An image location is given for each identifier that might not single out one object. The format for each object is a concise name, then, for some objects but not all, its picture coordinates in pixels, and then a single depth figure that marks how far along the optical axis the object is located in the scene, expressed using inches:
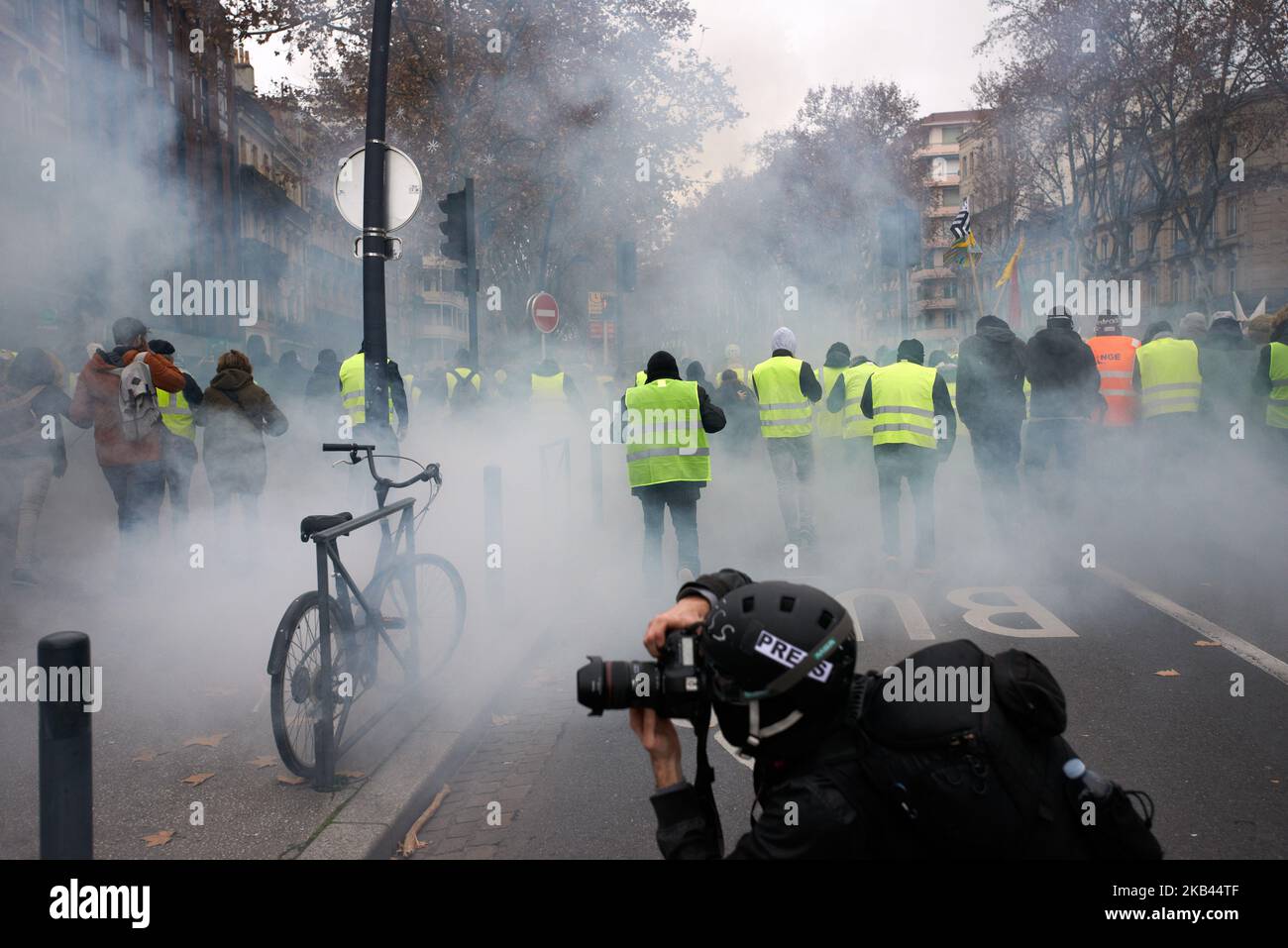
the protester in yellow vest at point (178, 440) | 286.2
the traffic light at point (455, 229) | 354.9
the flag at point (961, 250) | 546.3
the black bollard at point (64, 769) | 85.5
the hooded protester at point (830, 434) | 422.3
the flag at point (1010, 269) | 531.5
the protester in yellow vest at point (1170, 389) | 345.4
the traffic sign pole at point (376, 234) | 226.2
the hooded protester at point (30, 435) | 258.7
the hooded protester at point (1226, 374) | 353.1
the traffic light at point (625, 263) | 617.0
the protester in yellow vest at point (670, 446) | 239.8
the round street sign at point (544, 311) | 494.9
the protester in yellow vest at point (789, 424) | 319.3
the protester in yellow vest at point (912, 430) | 286.7
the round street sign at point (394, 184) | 233.1
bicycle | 140.0
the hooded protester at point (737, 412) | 457.4
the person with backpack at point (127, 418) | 248.8
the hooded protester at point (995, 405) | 298.7
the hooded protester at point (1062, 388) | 310.7
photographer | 59.3
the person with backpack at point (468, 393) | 424.2
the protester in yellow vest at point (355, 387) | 295.7
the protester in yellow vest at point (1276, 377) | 317.7
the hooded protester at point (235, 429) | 276.4
